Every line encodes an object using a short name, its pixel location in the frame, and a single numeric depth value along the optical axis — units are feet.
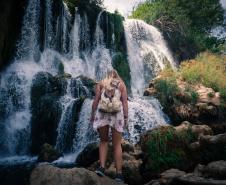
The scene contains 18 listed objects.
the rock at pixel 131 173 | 14.29
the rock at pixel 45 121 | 22.76
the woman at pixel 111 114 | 10.74
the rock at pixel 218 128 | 25.34
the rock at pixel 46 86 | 24.28
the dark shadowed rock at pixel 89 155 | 17.10
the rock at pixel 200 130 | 17.00
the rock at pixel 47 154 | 19.30
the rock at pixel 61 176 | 9.14
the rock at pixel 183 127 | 16.37
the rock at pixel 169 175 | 12.35
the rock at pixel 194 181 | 10.80
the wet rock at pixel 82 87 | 25.07
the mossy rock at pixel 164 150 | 14.82
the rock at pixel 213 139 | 14.42
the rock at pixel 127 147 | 16.10
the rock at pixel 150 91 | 28.51
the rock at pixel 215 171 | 11.88
